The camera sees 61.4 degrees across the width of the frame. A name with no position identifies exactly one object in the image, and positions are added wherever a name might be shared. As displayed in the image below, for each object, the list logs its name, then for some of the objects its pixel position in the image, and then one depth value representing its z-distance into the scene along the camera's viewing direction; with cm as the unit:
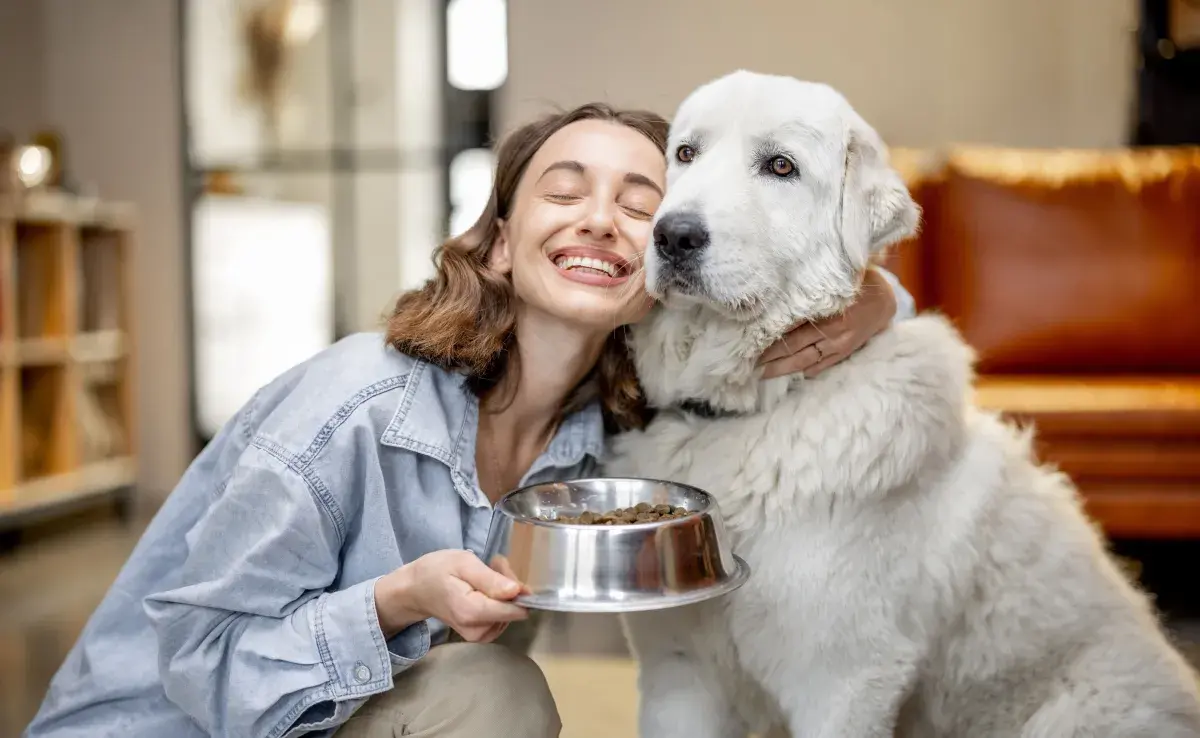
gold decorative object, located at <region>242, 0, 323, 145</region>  584
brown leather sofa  353
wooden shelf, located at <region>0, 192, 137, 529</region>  409
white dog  142
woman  142
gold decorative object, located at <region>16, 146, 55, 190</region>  450
